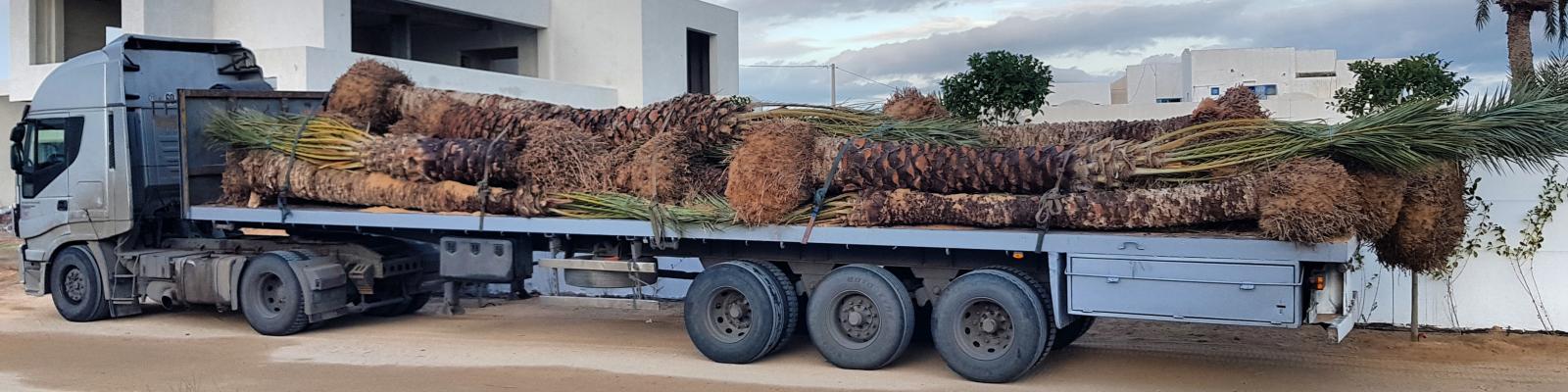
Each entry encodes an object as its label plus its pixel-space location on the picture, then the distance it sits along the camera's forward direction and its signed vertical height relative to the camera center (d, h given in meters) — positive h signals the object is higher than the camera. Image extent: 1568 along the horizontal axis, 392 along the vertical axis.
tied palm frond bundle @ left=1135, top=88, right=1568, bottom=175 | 7.45 +0.23
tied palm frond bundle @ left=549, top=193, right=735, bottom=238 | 9.20 -0.26
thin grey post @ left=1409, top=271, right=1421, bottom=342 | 10.46 -1.21
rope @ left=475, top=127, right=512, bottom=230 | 10.13 -0.07
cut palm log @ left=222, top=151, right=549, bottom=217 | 10.15 -0.09
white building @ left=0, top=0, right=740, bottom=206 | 20.59 +2.86
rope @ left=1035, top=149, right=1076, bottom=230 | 8.12 -0.17
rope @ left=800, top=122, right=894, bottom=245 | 8.84 -0.13
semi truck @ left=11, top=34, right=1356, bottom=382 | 7.82 -0.64
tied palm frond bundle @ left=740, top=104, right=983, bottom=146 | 9.02 +0.38
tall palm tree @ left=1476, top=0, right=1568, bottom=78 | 17.72 +2.18
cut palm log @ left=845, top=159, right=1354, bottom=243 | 7.34 -0.20
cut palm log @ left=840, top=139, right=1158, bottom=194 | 8.16 +0.06
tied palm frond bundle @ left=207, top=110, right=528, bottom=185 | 10.15 +0.25
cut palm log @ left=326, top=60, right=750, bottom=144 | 9.55 +0.57
